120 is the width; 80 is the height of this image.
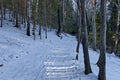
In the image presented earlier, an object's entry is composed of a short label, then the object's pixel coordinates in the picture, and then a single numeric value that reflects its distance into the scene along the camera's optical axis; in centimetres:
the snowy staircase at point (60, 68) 488
